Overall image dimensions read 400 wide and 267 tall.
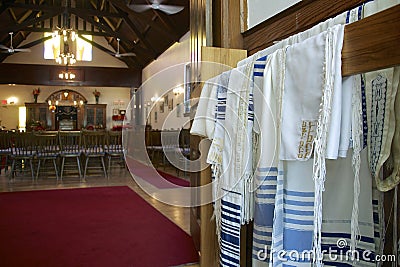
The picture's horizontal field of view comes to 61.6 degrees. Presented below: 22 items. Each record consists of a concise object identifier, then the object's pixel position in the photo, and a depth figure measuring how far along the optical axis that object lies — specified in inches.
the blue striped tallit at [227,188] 45.9
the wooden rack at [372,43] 25.8
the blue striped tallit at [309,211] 38.8
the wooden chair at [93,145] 275.6
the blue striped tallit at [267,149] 38.6
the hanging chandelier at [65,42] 313.0
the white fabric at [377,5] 32.2
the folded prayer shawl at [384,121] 33.2
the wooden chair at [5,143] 271.8
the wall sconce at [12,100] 555.5
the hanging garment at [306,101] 31.1
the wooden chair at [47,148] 260.5
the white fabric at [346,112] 32.2
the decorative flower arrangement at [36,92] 562.3
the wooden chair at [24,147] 255.0
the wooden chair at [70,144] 270.2
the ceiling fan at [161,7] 252.7
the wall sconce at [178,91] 340.2
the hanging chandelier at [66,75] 454.2
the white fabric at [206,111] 54.1
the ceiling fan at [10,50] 336.9
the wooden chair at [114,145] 283.9
